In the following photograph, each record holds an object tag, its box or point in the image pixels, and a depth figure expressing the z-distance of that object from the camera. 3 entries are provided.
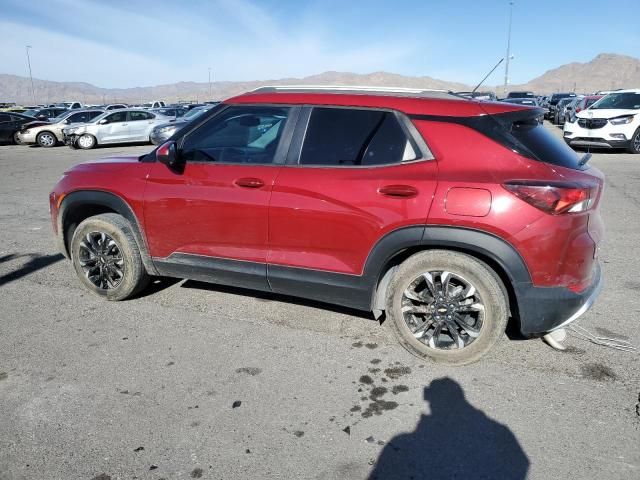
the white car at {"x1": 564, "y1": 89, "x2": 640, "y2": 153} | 14.55
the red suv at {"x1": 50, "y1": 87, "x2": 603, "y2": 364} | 3.06
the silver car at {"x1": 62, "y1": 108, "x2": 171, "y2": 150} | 19.89
